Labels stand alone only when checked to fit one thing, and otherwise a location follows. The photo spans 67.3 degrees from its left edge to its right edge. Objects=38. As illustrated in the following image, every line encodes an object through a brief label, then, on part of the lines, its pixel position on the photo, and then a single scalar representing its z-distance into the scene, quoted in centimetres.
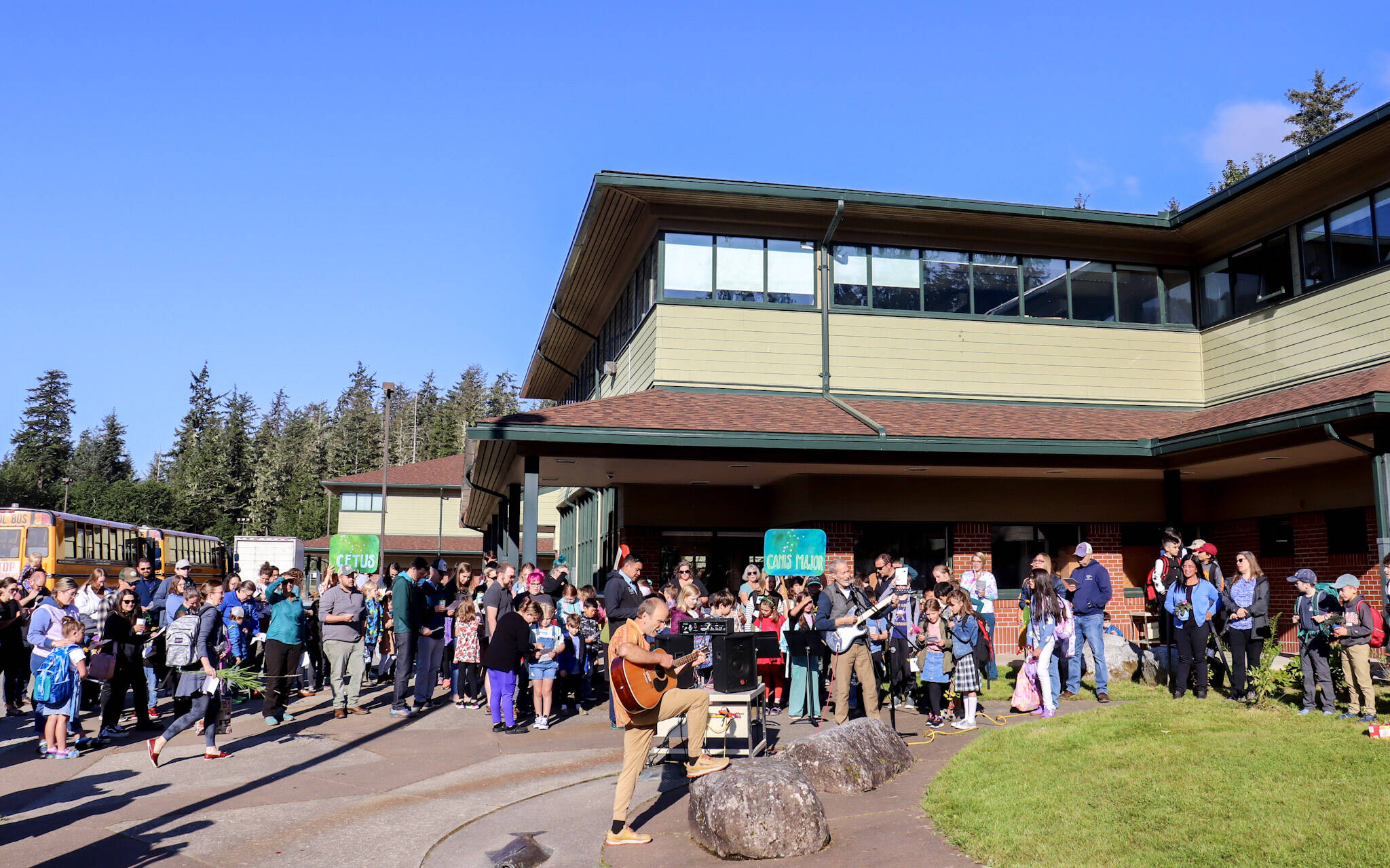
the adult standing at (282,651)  1218
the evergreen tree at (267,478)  8062
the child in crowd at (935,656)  1147
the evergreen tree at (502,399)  11216
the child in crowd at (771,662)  1295
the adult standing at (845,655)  1127
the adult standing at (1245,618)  1150
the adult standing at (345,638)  1267
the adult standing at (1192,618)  1202
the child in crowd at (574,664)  1337
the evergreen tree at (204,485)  7981
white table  922
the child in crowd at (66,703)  1061
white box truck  4241
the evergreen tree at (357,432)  10012
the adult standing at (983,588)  1412
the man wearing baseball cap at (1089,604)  1272
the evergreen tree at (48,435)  10706
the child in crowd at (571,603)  1379
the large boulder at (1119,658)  1384
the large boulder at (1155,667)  1334
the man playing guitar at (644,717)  728
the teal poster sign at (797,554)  1573
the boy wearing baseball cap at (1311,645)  1069
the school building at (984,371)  1655
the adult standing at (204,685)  1023
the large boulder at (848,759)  853
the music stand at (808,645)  1127
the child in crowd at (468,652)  1323
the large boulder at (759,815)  688
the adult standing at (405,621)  1340
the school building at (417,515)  4919
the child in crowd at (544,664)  1238
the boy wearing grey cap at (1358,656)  1017
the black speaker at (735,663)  927
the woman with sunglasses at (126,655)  1194
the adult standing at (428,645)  1373
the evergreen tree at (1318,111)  5369
